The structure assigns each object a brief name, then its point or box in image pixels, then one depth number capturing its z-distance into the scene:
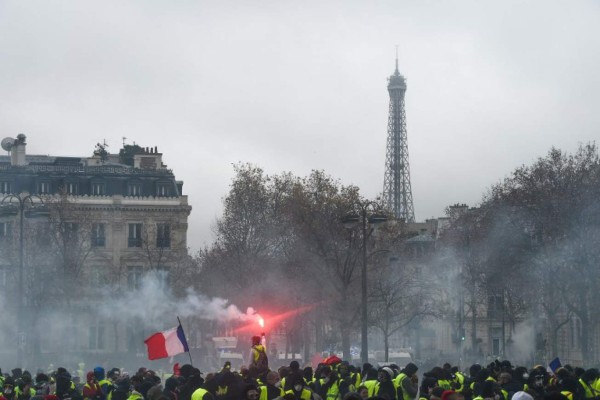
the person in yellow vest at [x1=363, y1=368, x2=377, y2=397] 23.33
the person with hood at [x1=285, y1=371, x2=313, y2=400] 21.17
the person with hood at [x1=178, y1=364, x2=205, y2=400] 21.14
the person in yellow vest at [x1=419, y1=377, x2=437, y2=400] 22.09
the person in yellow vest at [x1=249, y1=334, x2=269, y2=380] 28.84
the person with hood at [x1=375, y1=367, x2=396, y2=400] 23.14
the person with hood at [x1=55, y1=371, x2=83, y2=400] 25.72
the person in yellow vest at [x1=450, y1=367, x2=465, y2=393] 24.33
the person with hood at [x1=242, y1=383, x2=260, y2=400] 17.77
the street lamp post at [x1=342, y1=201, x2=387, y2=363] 40.69
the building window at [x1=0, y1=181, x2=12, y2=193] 97.00
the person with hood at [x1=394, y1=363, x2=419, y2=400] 23.97
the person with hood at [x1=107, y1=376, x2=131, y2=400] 23.05
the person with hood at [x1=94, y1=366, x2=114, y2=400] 26.02
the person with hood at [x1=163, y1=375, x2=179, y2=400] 22.28
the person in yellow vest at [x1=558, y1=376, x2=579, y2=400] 20.84
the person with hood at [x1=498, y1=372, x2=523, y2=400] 21.45
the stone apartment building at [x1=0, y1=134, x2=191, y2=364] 89.19
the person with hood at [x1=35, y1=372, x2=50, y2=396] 27.23
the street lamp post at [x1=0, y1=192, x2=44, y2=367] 48.25
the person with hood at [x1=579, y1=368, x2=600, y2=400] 24.34
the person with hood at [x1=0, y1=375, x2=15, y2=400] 24.09
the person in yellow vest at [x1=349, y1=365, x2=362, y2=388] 25.88
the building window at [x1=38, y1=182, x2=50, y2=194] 97.81
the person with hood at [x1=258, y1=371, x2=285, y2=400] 20.88
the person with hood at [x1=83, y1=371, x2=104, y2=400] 25.08
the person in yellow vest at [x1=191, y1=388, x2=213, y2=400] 18.39
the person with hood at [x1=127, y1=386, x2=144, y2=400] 20.94
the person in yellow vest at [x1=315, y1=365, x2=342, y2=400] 24.91
